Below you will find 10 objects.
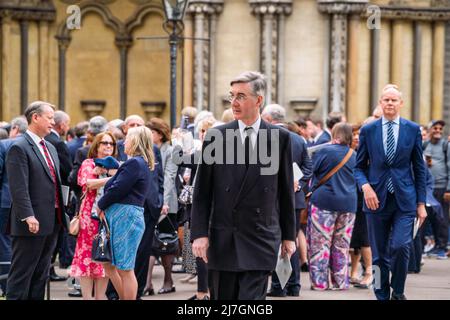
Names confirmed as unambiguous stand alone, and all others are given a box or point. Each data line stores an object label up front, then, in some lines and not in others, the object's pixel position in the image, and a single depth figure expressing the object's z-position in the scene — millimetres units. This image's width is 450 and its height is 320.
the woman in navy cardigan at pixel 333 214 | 14023
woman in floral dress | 11742
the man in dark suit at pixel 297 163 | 13320
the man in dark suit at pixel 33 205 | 10672
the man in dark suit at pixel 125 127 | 13375
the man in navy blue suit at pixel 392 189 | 11500
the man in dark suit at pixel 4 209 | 13312
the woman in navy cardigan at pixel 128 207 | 11258
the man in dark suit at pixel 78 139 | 16011
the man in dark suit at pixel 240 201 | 8414
